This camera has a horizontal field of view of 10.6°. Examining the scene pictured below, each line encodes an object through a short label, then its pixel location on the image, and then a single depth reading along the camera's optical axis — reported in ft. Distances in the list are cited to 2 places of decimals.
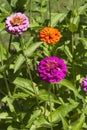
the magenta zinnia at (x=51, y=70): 6.43
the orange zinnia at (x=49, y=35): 7.50
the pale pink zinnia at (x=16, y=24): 6.91
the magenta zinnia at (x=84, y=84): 7.42
